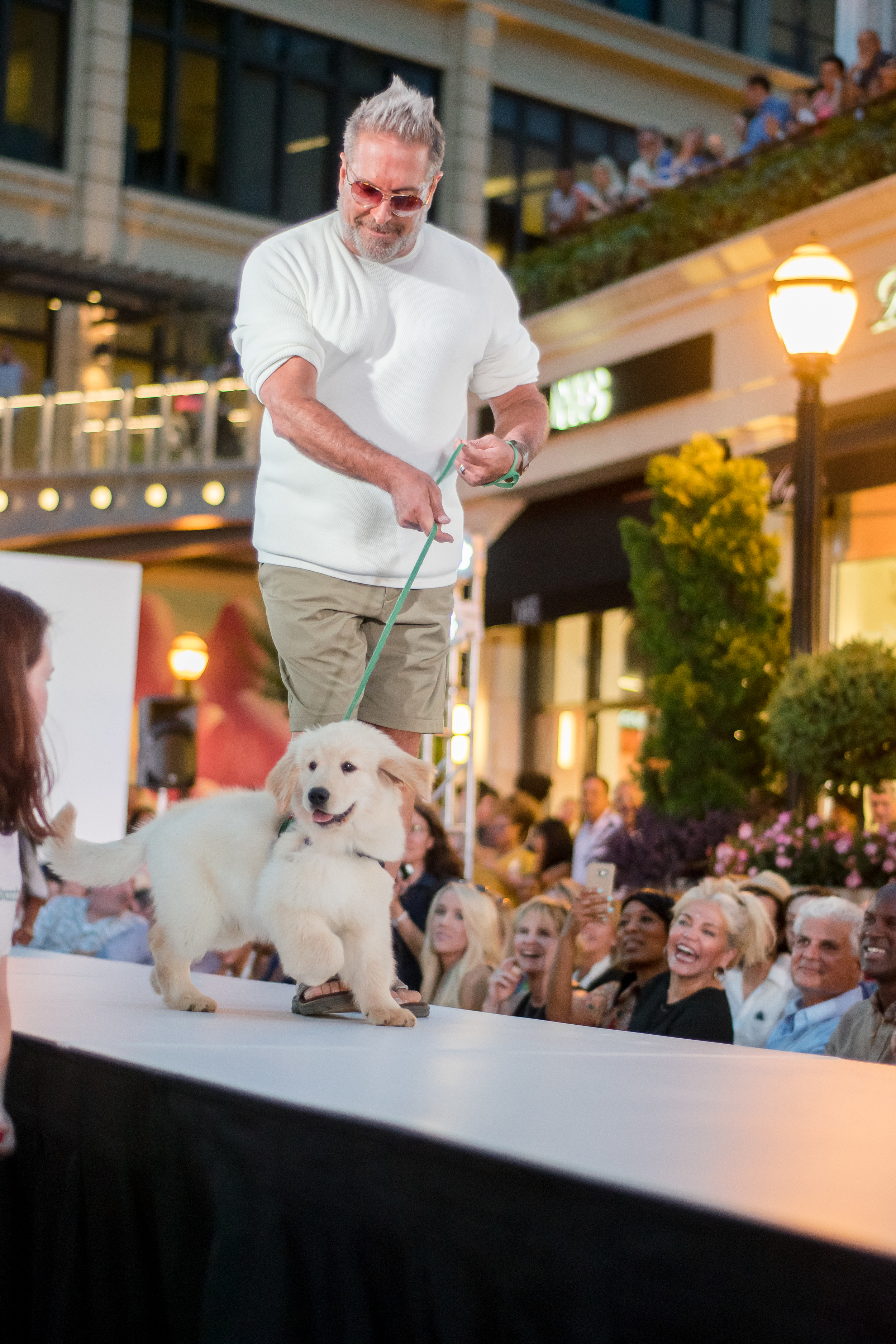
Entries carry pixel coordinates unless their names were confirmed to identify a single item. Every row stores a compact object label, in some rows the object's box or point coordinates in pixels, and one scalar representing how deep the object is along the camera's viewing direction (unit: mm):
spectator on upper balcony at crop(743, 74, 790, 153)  11273
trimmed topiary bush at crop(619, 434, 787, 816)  8875
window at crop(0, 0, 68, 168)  19219
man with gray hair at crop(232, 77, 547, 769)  2604
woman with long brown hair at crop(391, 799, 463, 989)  5184
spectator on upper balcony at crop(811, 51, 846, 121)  10578
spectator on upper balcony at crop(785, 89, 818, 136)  10773
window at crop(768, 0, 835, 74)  22875
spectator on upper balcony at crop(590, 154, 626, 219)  13117
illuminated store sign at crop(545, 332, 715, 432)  11844
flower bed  6664
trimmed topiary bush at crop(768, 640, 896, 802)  7102
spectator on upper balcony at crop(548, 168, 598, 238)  13531
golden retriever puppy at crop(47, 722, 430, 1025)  2523
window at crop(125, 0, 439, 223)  20031
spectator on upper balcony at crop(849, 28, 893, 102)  10180
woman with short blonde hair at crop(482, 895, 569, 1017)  4527
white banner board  6547
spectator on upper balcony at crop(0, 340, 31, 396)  15914
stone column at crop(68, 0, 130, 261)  19250
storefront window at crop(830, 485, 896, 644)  10875
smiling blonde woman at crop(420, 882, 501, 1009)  4766
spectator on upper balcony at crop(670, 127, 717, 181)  11984
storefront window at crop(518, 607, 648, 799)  14562
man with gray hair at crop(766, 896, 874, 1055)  4137
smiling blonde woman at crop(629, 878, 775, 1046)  3795
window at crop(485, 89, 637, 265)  21281
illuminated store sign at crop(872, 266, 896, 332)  9820
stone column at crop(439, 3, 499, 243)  20594
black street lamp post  6785
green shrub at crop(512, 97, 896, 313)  10117
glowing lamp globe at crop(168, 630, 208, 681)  19344
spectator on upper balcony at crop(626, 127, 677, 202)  12414
